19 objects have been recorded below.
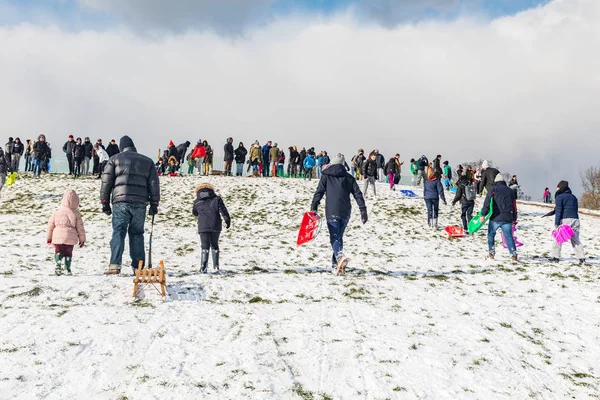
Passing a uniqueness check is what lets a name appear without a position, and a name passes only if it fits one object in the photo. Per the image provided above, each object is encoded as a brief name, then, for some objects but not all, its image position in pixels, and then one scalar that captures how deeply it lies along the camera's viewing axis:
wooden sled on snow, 6.70
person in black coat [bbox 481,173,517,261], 10.96
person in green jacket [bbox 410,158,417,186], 25.59
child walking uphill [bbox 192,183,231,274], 9.11
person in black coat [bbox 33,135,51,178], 26.42
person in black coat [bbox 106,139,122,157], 25.80
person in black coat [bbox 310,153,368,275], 8.93
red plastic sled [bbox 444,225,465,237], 15.20
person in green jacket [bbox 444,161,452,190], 27.43
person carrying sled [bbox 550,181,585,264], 10.84
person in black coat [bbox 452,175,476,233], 16.05
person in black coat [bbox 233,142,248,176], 28.39
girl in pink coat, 8.16
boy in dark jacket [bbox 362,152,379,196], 20.67
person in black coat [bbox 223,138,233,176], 28.13
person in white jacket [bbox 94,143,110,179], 24.62
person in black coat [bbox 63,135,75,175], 26.62
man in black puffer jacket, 8.05
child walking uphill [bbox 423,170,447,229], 16.22
